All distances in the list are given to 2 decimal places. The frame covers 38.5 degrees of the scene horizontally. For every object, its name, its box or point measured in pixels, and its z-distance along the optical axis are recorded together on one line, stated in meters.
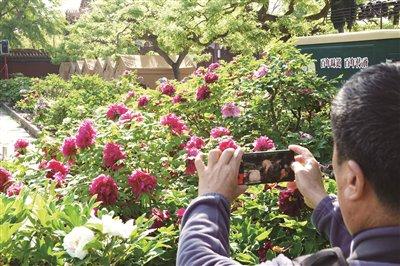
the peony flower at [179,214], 2.98
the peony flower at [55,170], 3.81
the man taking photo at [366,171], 1.18
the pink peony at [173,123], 4.38
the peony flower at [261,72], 5.27
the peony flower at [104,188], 3.12
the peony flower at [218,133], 4.14
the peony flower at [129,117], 4.52
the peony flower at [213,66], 6.69
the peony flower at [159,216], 3.15
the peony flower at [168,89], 6.32
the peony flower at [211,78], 5.77
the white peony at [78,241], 2.29
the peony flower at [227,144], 2.87
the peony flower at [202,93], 5.62
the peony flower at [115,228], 2.37
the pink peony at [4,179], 3.64
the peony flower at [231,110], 5.14
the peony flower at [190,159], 3.59
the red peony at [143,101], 6.05
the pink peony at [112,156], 3.54
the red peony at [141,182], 3.24
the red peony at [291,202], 2.97
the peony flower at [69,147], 3.88
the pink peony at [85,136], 3.77
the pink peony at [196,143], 3.77
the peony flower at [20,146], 4.84
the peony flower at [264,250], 2.86
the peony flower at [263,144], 3.43
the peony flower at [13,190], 3.33
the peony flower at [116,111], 5.07
